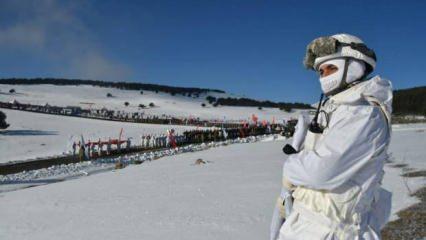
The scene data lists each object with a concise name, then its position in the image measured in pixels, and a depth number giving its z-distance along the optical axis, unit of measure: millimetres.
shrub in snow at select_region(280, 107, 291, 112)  94562
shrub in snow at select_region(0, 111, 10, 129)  44762
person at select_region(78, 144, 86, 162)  30238
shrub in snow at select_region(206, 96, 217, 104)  108819
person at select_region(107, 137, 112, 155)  32903
